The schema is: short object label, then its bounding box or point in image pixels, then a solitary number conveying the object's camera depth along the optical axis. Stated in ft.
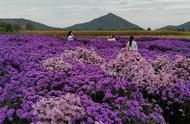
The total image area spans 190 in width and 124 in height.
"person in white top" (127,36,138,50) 34.41
